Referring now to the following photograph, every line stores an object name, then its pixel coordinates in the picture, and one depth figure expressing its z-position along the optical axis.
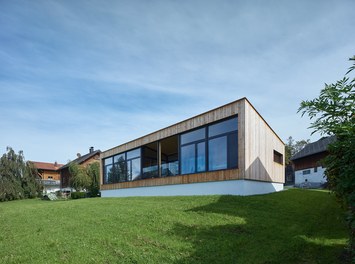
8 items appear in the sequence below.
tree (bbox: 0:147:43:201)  35.91
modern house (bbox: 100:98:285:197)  13.37
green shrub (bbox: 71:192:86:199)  31.94
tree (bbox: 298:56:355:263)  4.23
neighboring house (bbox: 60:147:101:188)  48.86
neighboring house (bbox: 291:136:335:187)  34.62
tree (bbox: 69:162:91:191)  35.03
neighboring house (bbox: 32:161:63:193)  54.55
